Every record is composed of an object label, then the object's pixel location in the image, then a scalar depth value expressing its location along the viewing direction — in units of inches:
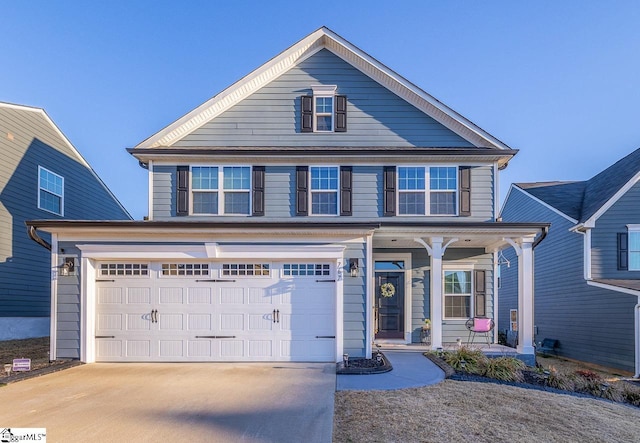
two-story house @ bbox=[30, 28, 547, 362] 375.6
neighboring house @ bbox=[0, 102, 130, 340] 538.0
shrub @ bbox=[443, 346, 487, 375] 332.7
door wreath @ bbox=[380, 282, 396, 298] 487.8
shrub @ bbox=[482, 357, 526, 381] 313.8
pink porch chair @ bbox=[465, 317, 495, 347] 429.4
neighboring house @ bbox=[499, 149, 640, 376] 480.7
